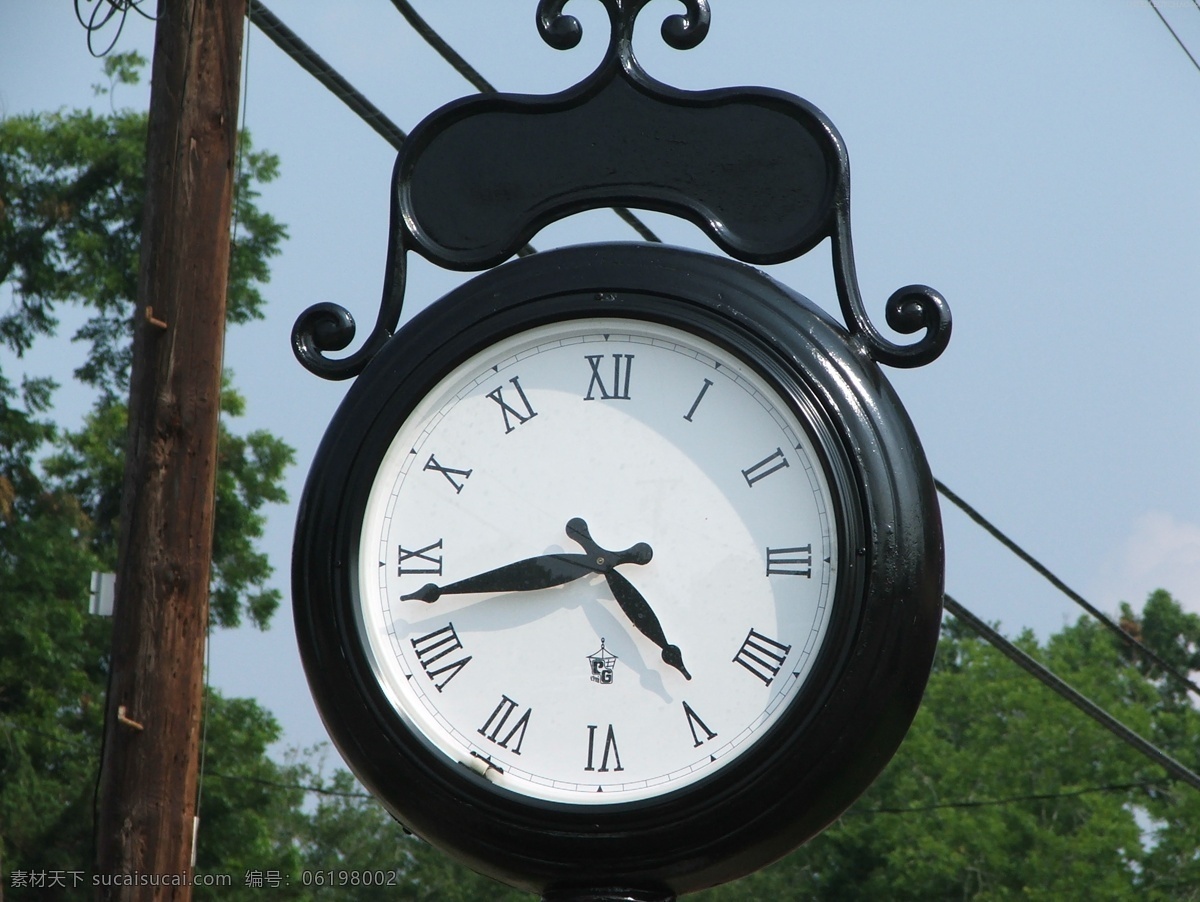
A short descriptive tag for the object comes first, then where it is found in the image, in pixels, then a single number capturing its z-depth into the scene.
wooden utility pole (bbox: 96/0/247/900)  10.93
